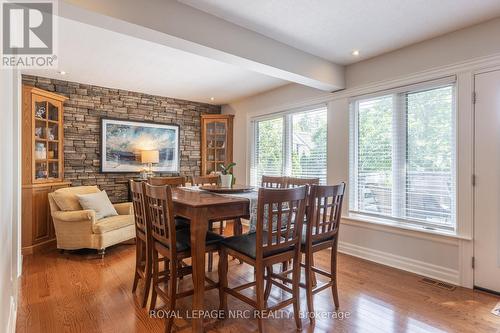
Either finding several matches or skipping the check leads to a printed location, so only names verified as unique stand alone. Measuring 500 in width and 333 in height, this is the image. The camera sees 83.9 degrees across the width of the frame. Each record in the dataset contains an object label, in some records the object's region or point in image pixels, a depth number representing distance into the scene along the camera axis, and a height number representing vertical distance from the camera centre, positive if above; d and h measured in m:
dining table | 1.97 -0.42
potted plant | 2.92 -0.14
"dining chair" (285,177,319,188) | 2.99 -0.19
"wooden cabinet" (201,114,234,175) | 5.86 +0.51
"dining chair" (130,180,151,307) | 2.32 -0.66
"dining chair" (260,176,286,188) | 3.33 -0.20
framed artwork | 4.82 +0.40
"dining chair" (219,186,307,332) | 1.86 -0.57
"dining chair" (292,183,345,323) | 2.14 -0.54
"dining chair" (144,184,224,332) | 1.96 -0.61
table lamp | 4.98 +0.17
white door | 2.58 -0.17
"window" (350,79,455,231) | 2.95 +0.10
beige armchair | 3.56 -0.79
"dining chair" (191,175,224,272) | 3.58 -0.20
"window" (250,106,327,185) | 4.21 +0.33
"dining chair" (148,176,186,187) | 3.17 -0.19
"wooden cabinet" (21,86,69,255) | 3.68 +0.06
